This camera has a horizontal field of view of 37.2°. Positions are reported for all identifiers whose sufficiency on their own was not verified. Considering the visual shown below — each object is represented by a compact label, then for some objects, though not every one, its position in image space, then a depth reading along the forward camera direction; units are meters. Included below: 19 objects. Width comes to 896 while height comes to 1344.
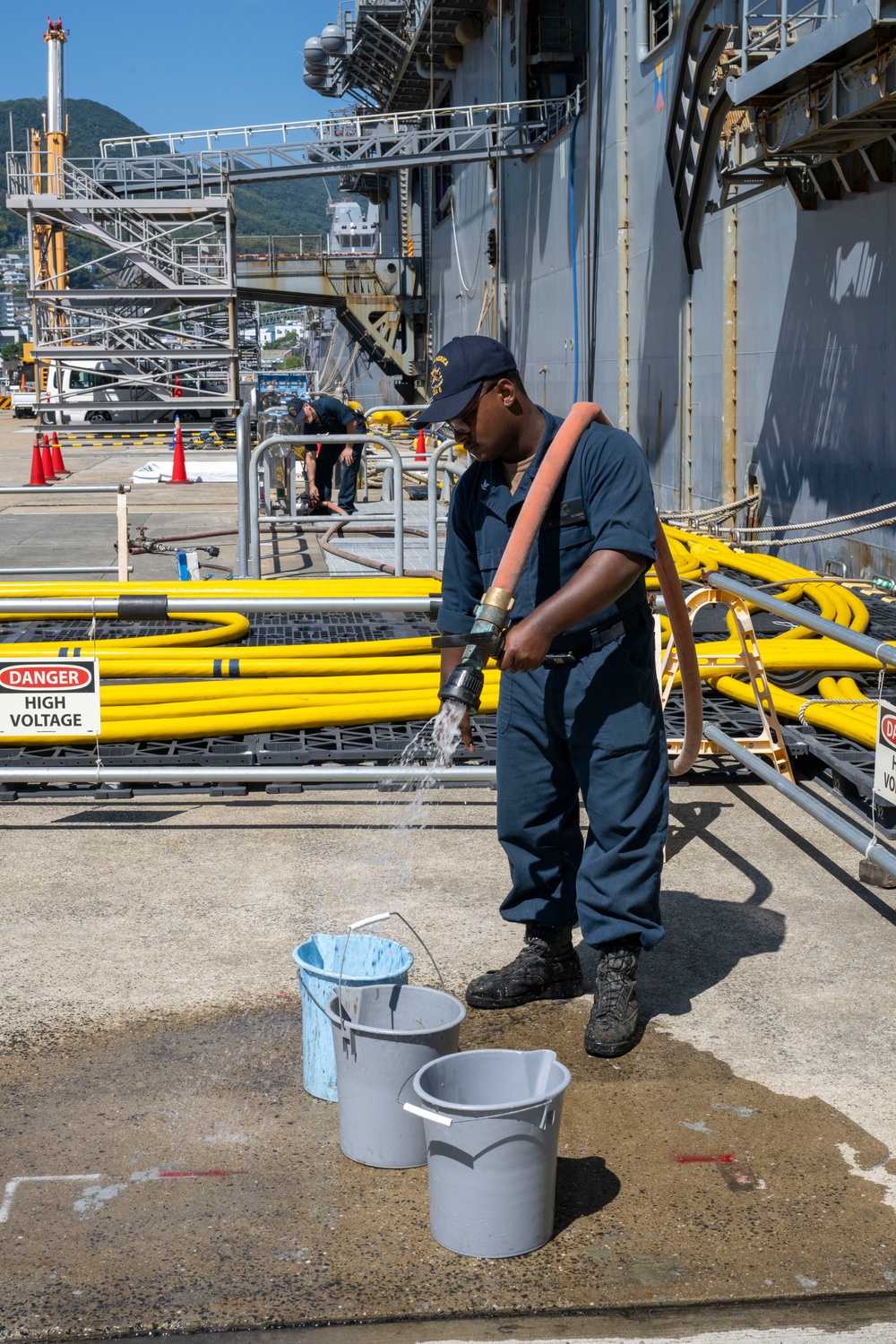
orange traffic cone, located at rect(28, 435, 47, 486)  22.30
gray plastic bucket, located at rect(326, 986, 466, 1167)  3.13
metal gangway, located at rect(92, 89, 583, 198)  27.09
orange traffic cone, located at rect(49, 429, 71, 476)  24.97
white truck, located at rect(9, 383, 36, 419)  47.19
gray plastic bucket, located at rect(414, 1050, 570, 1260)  2.78
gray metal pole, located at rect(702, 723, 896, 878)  4.53
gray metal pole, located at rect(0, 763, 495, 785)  5.99
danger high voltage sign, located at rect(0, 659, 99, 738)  5.85
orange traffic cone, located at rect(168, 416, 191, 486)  23.30
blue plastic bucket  3.47
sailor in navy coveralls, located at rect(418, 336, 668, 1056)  3.61
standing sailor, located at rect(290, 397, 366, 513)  14.60
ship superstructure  10.92
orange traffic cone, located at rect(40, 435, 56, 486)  23.52
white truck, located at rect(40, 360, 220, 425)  34.75
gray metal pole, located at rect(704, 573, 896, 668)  4.16
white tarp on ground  23.59
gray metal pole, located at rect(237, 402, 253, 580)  10.86
